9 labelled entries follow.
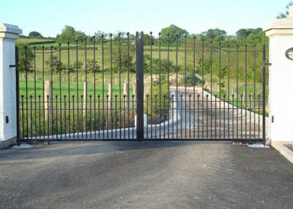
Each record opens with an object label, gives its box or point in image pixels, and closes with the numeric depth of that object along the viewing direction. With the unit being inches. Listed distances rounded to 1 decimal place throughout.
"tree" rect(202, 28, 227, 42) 2473.7
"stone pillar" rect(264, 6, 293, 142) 477.4
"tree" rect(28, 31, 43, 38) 2411.2
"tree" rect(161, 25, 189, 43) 2198.6
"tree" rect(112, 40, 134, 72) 959.2
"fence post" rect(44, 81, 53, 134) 657.6
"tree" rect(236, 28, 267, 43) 2529.5
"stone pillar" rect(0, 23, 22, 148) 481.5
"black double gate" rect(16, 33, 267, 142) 500.1
